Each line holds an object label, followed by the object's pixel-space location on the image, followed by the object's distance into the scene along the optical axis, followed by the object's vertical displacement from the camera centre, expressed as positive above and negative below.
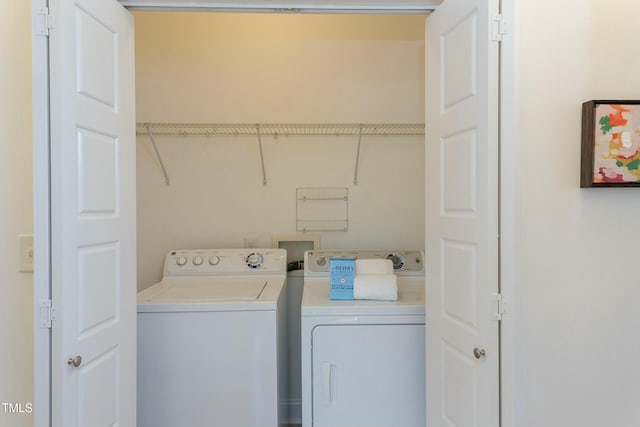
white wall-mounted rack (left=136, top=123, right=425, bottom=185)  2.51 +0.56
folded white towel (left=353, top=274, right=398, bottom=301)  1.86 -0.42
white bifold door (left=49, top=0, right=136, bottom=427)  1.15 -0.02
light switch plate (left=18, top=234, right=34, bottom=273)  1.39 -0.17
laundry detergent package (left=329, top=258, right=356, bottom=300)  1.89 -0.38
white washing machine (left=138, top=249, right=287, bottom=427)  1.77 -0.77
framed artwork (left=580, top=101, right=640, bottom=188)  1.36 +0.25
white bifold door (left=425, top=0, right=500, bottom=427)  1.21 -0.03
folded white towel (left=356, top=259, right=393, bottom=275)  2.01 -0.33
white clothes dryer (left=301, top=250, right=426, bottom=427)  1.75 -0.77
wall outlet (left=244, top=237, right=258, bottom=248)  2.59 -0.25
